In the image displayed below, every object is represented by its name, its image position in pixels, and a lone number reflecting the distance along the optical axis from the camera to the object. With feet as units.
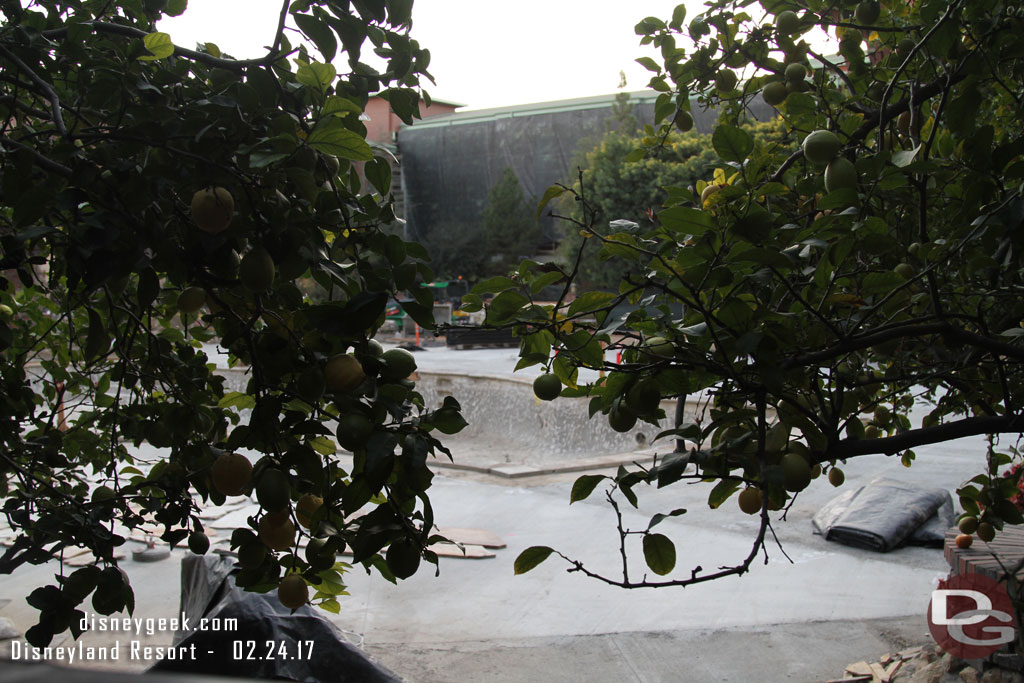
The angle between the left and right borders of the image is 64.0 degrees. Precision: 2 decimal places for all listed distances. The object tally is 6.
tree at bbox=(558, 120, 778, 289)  58.95
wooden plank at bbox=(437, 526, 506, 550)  16.51
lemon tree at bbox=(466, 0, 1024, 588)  3.01
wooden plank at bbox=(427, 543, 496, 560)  15.90
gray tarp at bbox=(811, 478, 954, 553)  15.31
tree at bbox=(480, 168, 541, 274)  86.33
